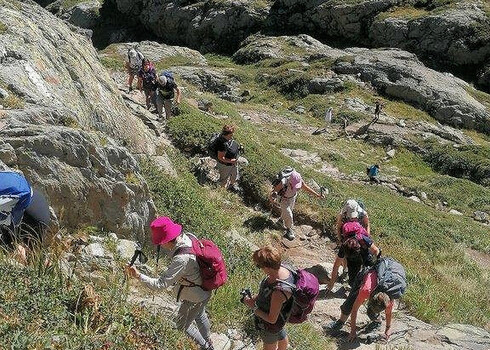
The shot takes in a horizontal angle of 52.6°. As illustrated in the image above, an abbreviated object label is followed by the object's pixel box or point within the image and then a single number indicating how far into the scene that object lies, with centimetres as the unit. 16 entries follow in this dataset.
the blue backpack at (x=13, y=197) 481
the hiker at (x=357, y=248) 856
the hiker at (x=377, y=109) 3269
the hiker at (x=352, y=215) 952
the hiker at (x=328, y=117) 3150
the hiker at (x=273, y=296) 562
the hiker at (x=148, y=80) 1712
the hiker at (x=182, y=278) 546
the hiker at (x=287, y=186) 1123
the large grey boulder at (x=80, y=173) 645
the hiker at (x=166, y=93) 1661
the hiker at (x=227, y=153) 1222
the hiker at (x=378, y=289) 762
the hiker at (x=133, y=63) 1938
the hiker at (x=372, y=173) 2356
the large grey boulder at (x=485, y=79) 4653
